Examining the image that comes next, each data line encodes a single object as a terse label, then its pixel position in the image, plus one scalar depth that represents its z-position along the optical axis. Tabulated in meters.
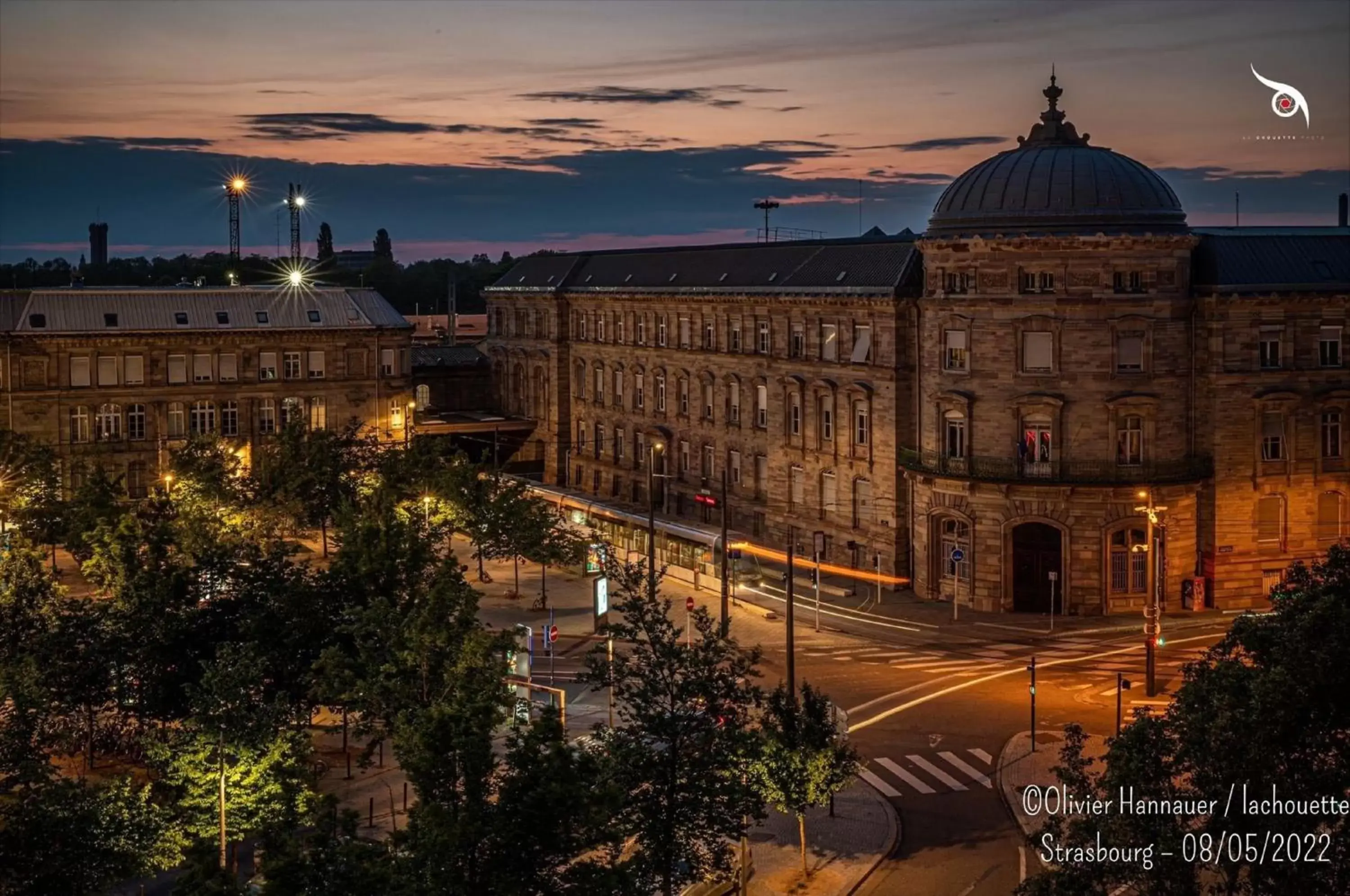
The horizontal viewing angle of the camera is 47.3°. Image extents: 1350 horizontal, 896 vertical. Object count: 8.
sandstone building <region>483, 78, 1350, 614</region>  69.56
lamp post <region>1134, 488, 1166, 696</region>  54.62
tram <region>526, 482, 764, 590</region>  77.38
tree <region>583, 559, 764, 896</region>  33.41
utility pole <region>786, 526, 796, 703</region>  45.19
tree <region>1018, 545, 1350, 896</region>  24.36
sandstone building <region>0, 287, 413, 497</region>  100.25
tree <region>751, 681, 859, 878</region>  39.62
